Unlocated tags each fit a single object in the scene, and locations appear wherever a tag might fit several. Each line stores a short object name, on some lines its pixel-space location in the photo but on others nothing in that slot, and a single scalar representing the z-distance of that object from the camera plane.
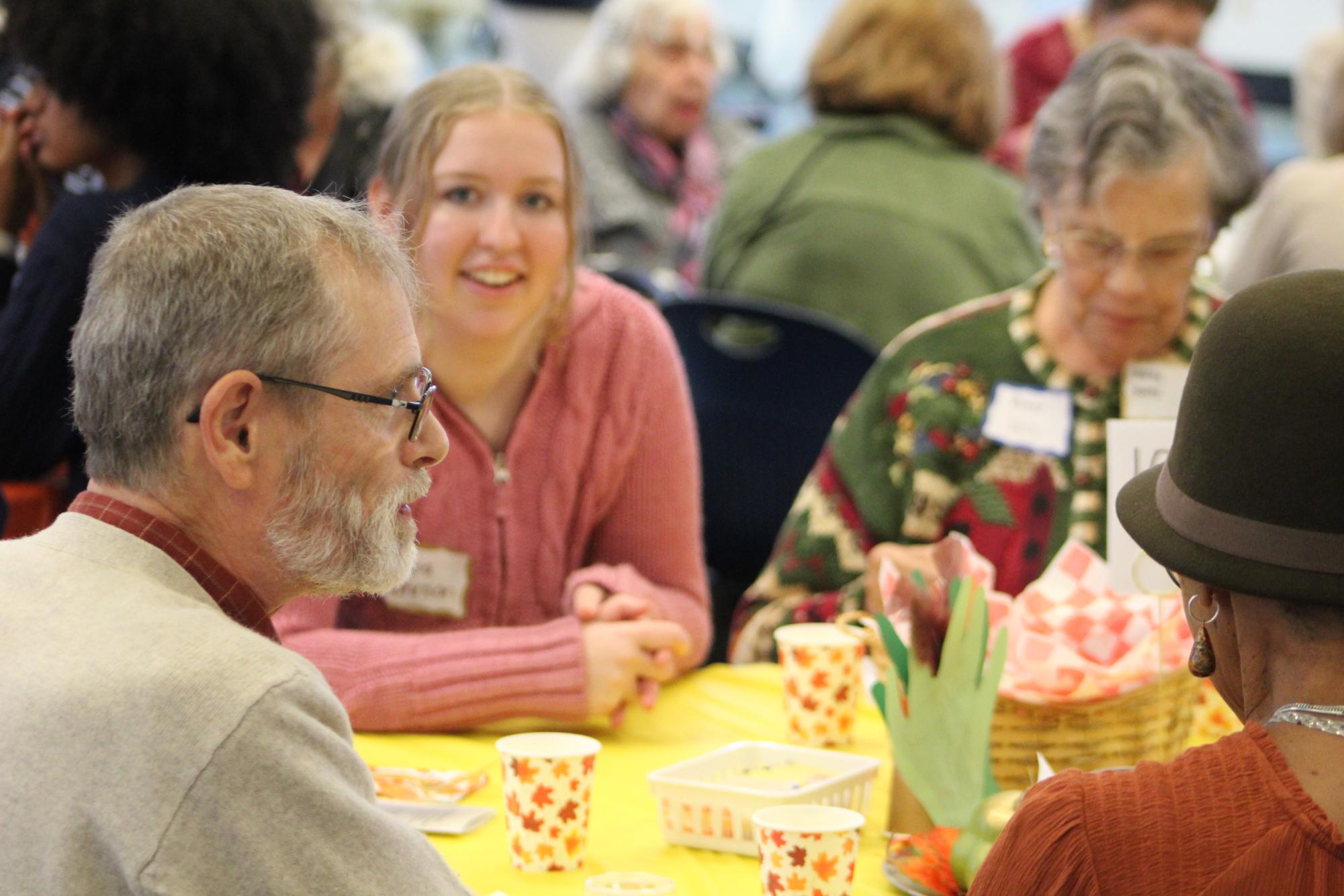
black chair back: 3.40
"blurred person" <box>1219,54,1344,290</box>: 3.75
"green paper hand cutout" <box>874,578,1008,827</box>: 2.33
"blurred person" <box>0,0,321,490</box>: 3.04
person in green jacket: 3.77
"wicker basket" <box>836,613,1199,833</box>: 2.39
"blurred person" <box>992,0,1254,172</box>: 4.36
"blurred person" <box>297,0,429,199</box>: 3.81
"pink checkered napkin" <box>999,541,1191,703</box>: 2.37
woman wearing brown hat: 2.00
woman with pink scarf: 5.96
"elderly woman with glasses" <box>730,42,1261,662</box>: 2.89
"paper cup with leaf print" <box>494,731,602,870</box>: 2.30
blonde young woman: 2.81
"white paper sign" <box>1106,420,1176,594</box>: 2.48
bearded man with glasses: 2.03
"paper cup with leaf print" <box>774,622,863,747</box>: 2.59
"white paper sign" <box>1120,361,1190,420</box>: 2.93
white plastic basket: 2.33
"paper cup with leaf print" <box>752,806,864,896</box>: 2.21
